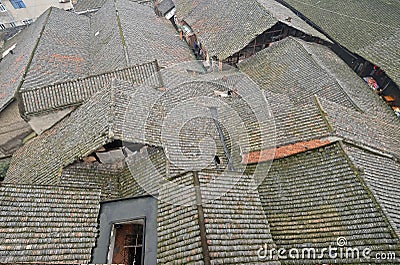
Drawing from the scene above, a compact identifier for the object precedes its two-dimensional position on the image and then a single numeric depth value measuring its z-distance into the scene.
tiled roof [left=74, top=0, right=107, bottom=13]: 36.53
